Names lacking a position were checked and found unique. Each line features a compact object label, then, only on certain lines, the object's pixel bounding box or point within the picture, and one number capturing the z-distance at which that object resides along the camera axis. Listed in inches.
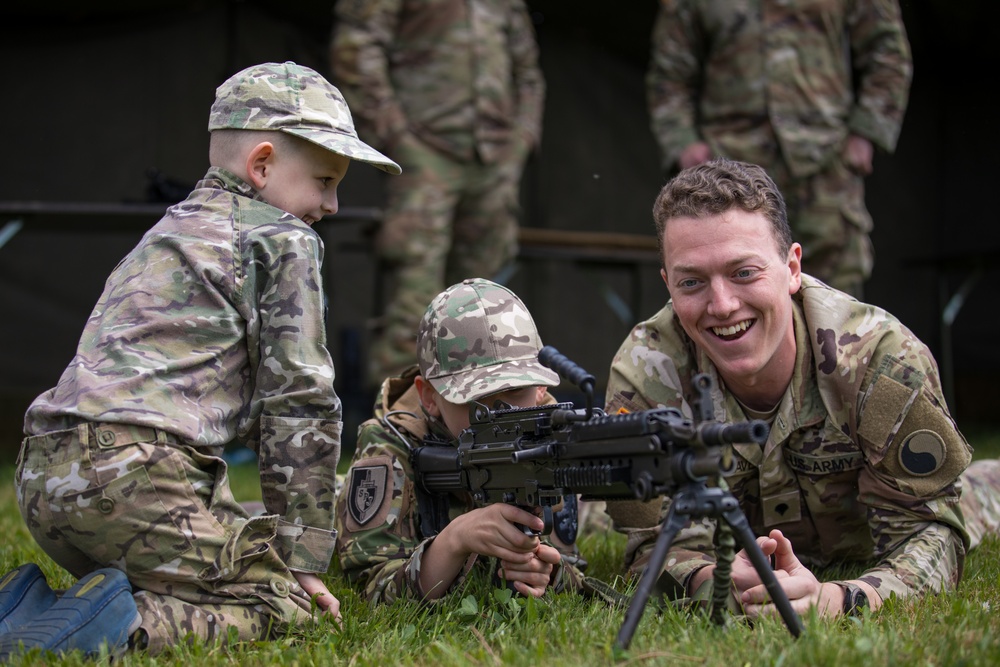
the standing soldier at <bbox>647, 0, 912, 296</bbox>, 220.2
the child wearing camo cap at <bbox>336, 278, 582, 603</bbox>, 109.3
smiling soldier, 110.6
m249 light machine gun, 78.4
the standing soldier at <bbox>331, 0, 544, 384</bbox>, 232.1
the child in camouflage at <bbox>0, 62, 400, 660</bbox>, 95.6
